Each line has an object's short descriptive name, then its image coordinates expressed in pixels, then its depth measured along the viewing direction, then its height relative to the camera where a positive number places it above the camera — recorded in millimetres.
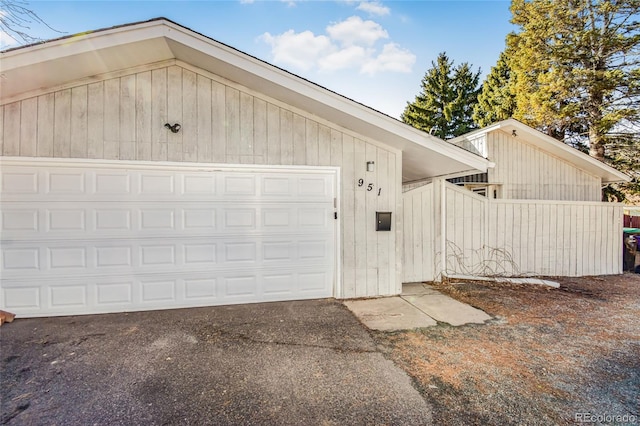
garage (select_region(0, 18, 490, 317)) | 4105 +493
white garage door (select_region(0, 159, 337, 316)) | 4141 -402
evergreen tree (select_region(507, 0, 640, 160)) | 9688 +5013
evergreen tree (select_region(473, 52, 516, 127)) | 15383 +6049
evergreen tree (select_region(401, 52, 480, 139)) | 20062 +7475
